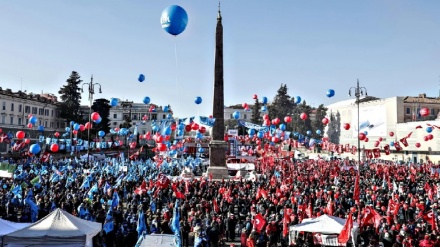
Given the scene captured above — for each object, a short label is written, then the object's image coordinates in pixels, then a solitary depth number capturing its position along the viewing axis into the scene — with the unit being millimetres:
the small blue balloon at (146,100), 32450
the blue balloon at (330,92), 28375
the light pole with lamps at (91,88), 23344
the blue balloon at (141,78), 24722
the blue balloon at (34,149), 23016
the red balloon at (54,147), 25950
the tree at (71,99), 61800
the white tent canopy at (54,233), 8836
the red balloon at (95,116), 25006
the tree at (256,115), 86375
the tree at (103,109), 66562
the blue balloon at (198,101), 31666
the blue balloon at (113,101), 26503
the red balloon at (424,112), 27719
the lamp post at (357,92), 24172
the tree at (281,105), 87625
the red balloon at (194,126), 33688
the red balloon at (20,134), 26386
